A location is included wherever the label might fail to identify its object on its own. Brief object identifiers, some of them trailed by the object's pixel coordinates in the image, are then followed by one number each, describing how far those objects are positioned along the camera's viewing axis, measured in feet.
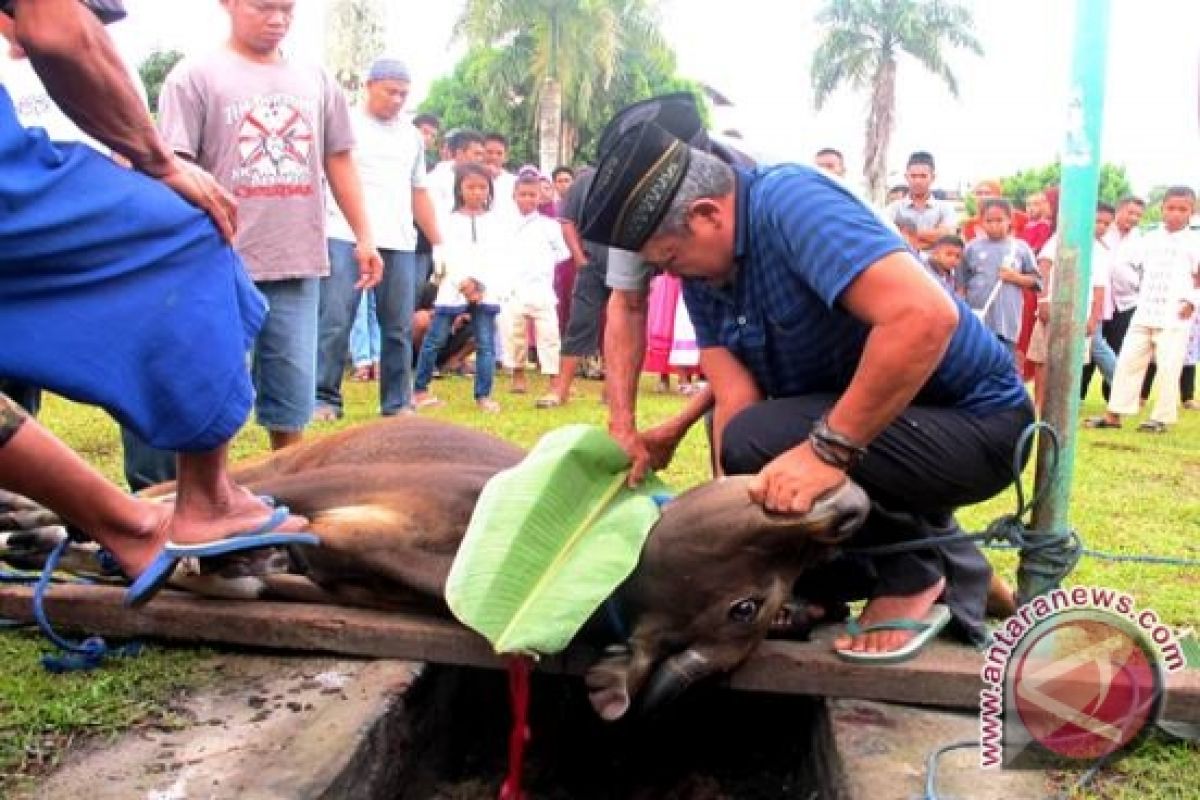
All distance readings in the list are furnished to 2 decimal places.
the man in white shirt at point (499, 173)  32.99
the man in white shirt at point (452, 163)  32.48
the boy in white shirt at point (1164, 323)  30.66
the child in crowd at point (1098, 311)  30.04
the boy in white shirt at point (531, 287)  32.19
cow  8.52
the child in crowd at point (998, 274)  30.27
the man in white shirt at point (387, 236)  22.85
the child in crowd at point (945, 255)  29.32
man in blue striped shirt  8.29
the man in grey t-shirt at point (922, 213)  30.66
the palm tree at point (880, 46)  117.80
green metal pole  9.76
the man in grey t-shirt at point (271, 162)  14.85
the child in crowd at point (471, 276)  29.50
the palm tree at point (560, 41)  99.50
